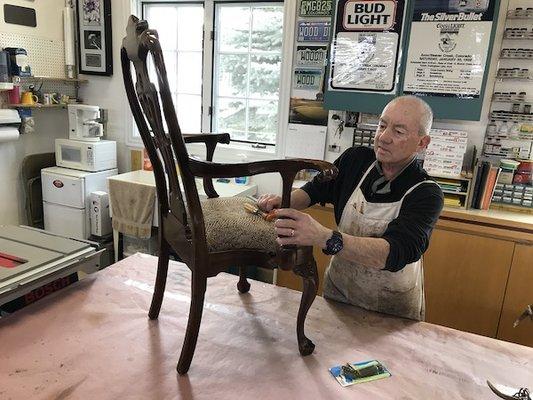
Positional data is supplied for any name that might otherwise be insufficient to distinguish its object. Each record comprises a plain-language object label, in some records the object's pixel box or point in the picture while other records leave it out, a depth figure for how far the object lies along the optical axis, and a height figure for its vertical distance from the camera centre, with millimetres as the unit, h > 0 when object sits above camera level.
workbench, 1103 -746
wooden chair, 1078 -350
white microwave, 3318 -491
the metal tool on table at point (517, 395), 1044 -690
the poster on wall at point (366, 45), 2604 +425
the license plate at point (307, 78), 2980 +208
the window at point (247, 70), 3244 +270
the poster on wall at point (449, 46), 2426 +419
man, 1219 -345
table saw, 1352 -601
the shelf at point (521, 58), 2475 +373
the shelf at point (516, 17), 2412 +601
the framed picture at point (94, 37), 3547 +490
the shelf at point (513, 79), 2502 +253
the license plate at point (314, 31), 2889 +534
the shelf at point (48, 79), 3257 +99
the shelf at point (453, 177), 2509 -363
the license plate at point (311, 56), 2938 +366
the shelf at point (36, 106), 3180 -122
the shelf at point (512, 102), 2529 +116
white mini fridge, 3225 -823
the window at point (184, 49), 3473 +427
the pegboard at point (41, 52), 3170 +319
